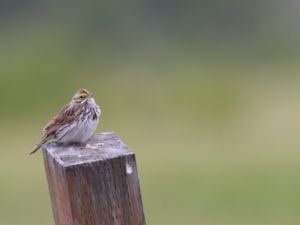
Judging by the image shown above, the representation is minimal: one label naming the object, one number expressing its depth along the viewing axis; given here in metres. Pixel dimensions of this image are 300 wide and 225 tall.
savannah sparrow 7.19
